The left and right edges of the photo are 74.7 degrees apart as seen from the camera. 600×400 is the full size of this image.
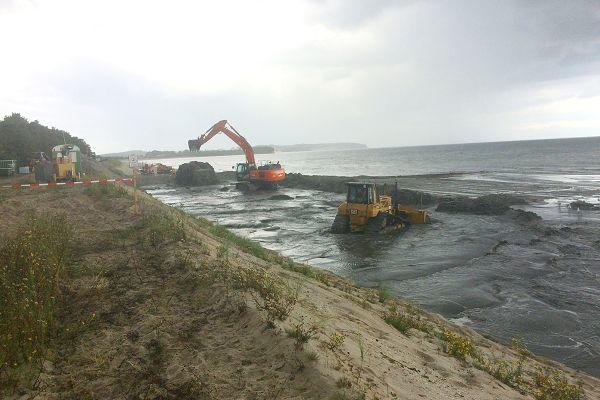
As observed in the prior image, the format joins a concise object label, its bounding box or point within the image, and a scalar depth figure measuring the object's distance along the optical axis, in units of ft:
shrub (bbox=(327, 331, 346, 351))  14.96
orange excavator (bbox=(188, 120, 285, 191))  129.17
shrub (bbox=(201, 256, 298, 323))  16.96
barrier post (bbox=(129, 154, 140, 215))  41.94
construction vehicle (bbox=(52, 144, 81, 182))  73.56
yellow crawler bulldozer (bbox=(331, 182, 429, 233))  62.75
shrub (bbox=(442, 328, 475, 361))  19.86
